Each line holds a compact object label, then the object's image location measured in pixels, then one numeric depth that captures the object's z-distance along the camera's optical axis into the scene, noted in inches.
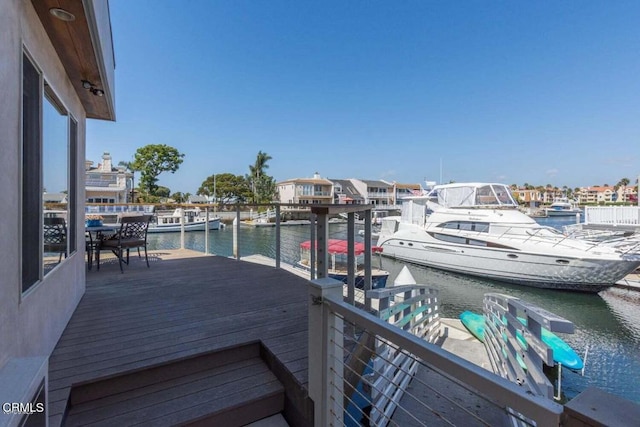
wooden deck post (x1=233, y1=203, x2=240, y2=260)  199.3
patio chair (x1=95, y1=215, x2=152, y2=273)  175.5
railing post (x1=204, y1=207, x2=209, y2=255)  241.7
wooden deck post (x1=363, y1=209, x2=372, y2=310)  99.7
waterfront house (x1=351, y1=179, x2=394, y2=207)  1475.1
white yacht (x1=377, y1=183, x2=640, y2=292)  361.7
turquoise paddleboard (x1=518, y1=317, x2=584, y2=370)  205.3
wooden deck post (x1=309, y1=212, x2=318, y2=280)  133.6
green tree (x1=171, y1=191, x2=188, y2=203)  1487.5
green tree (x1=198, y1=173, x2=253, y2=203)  1408.6
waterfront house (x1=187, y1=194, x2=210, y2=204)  1389.0
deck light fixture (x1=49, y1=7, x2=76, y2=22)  70.2
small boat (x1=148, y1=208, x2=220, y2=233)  799.3
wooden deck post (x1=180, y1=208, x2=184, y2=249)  255.3
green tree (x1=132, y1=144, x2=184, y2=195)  1067.9
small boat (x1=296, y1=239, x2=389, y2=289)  319.9
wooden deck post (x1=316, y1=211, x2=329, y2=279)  77.1
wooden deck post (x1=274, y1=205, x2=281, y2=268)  170.3
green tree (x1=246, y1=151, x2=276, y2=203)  1336.1
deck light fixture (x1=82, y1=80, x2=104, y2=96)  113.0
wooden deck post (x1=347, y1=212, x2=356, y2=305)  95.2
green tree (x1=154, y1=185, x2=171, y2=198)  1226.2
